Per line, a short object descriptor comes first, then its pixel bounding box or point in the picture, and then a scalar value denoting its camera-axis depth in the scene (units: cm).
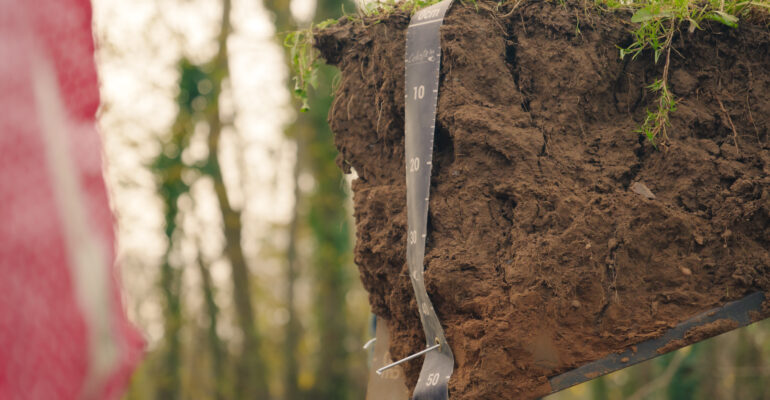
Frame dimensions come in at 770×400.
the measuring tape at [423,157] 232
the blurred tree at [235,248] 1041
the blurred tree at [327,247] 902
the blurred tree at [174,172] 1105
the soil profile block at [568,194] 221
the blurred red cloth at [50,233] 61
